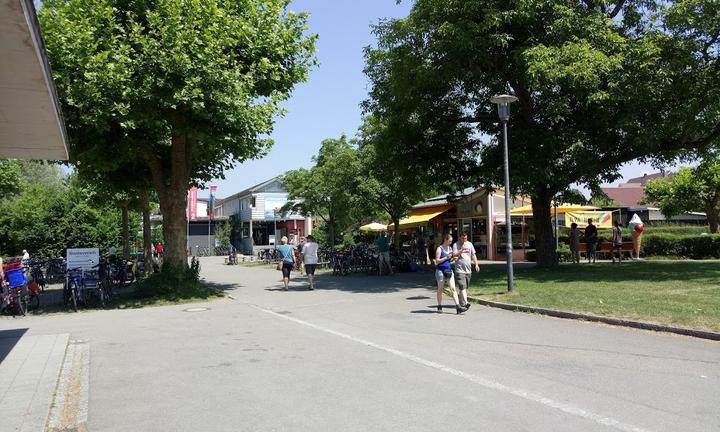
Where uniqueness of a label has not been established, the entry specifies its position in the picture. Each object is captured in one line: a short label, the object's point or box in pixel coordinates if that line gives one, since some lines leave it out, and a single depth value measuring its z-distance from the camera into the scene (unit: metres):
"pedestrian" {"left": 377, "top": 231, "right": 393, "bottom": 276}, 21.56
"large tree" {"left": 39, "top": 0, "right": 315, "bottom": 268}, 12.96
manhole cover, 13.74
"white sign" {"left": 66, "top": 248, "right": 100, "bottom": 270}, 16.52
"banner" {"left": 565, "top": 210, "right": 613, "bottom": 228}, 28.29
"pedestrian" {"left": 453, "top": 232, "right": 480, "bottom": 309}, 11.71
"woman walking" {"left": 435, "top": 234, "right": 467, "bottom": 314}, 11.92
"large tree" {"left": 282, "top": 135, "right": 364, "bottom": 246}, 27.97
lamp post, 13.59
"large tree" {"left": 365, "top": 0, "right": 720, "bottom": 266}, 15.55
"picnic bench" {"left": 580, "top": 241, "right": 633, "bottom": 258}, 26.23
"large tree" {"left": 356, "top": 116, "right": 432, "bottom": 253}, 23.58
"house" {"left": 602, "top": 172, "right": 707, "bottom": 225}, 50.34
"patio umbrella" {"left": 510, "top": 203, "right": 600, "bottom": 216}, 28.48
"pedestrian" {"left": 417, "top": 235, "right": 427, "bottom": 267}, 24.48
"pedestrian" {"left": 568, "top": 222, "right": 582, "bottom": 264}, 22.05
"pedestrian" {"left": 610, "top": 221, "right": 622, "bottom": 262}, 23.02
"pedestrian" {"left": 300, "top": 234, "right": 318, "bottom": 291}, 17.77
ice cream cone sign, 24.19
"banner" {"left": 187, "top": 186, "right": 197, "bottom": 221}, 54.06
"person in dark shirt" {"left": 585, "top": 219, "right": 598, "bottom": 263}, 23.14
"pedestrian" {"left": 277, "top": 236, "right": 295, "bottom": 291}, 18.19
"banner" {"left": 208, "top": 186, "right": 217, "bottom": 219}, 40.17
